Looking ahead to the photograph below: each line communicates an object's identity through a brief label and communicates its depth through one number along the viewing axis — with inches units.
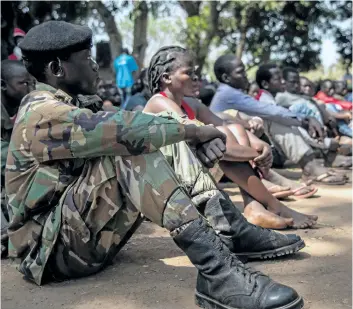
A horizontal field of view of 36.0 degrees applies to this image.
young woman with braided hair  131.3
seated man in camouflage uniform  84.1
